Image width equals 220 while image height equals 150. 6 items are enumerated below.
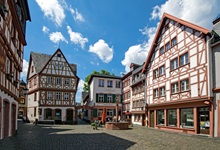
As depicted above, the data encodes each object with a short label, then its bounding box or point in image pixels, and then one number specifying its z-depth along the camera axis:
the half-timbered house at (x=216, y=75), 11.38
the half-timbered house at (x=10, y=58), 8.73
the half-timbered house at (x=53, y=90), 24.82
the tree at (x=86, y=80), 39.95
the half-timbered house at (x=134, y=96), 22.05
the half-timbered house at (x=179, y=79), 12.37
